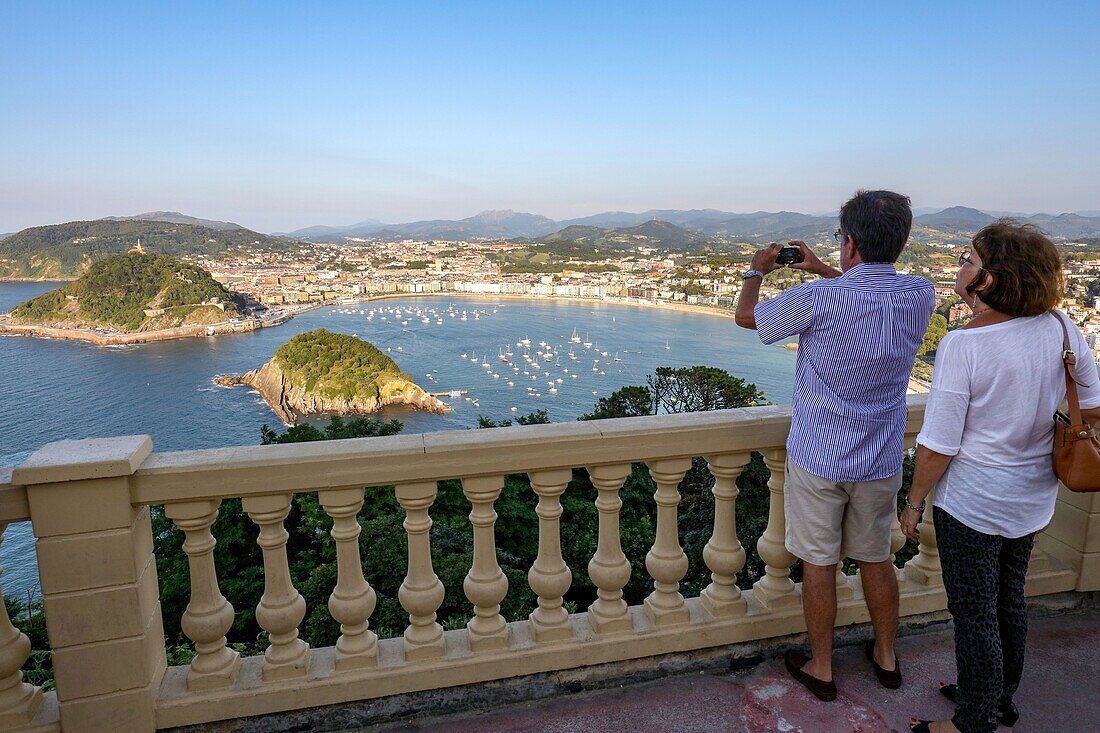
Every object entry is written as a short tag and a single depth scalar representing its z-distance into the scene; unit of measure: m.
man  1.71
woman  1.54
